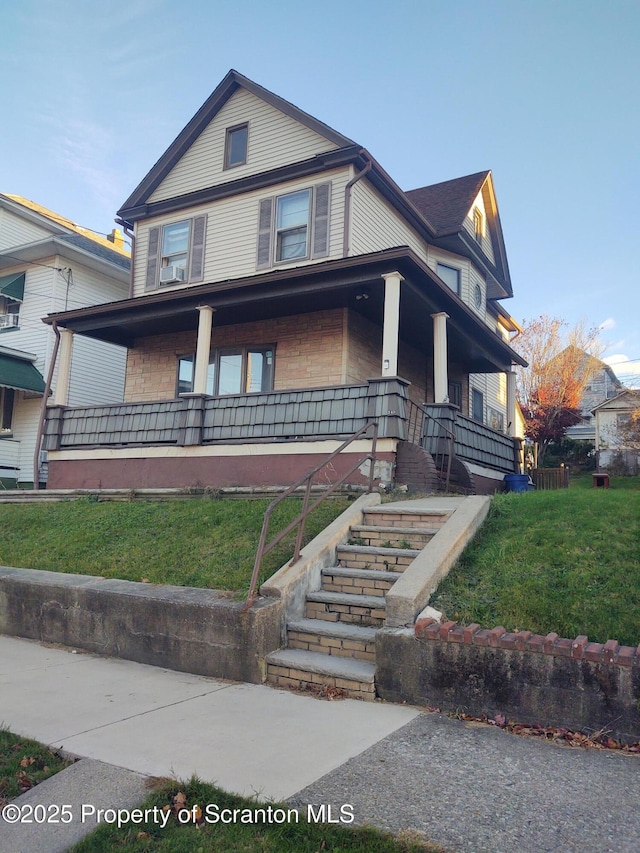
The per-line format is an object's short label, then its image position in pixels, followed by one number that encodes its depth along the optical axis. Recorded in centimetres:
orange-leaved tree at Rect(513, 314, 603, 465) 2698
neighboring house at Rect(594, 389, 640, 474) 2186
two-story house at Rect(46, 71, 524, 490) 1120
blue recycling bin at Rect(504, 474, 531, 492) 1475
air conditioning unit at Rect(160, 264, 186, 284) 1528
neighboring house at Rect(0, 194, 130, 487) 1902
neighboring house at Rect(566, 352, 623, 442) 4831
